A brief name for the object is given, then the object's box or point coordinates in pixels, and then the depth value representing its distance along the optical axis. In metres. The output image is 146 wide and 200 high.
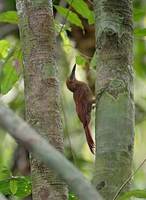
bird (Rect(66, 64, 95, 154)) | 8.25
